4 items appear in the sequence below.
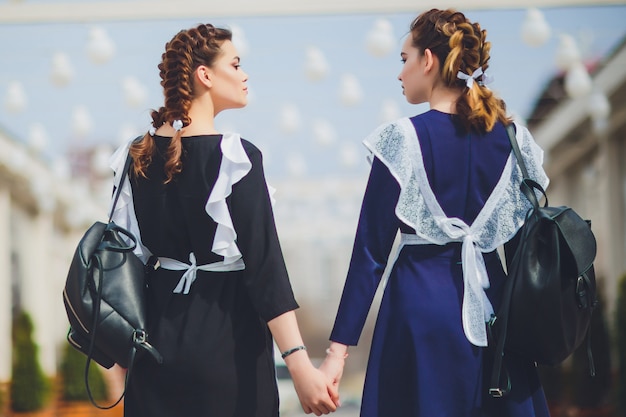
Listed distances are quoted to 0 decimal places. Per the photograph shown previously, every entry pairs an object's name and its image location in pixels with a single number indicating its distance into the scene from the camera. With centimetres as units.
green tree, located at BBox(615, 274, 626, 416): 1096
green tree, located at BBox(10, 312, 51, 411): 1425
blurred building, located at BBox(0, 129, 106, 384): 1570
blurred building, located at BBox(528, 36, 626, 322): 1218
